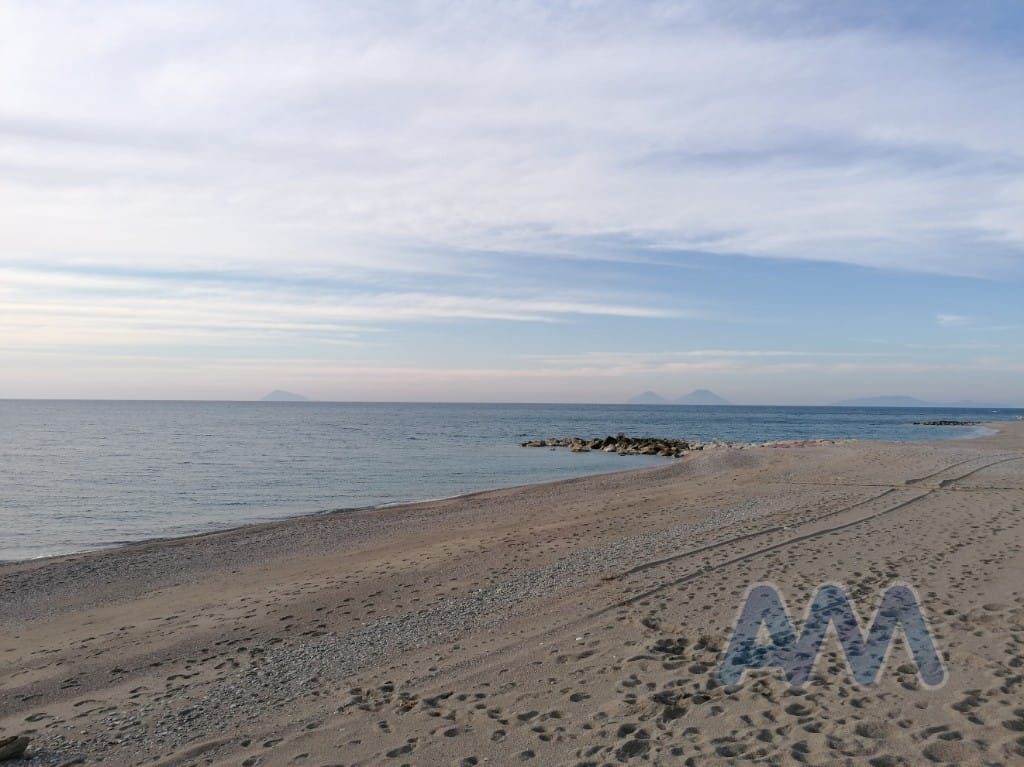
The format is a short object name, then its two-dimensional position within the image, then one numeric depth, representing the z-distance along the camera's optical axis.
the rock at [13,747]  5.76
